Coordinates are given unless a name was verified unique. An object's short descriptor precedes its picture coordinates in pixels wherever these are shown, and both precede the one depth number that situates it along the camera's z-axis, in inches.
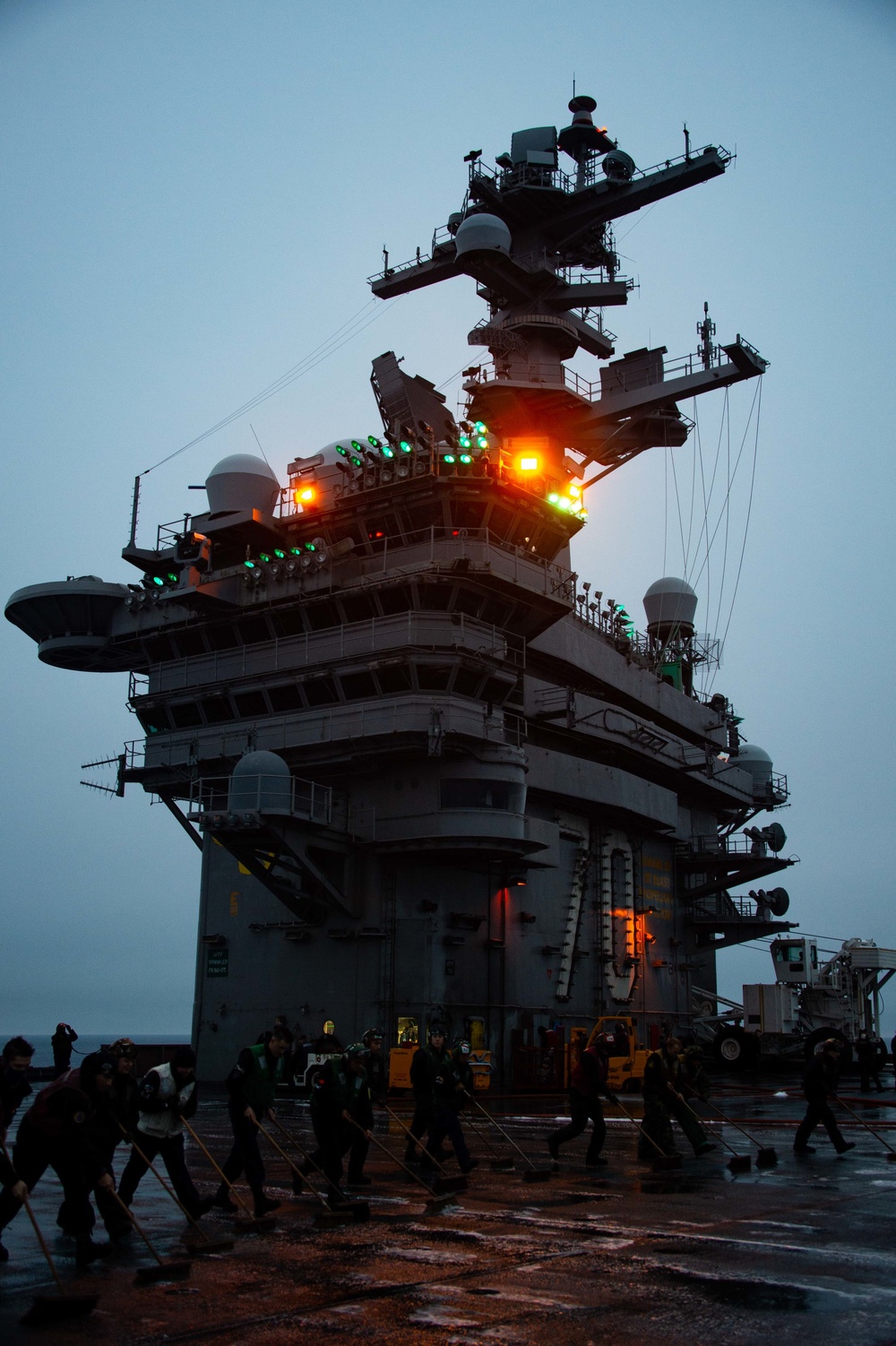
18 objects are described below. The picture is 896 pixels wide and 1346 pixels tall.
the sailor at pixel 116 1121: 456.8
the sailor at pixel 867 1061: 1434.5
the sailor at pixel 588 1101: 668.1
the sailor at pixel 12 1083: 403.5
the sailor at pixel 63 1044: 1158.3
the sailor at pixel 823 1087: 703.1
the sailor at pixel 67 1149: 425.1
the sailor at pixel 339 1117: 568.1
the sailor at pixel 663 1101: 684.1
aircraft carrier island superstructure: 1400.1
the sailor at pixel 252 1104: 510.0
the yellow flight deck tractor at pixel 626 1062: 1334.9
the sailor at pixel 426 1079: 644.7
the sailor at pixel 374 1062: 605.0
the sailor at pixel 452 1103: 619.5
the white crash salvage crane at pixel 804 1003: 1793.8
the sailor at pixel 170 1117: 483.5
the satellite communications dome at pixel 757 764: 2391.7
